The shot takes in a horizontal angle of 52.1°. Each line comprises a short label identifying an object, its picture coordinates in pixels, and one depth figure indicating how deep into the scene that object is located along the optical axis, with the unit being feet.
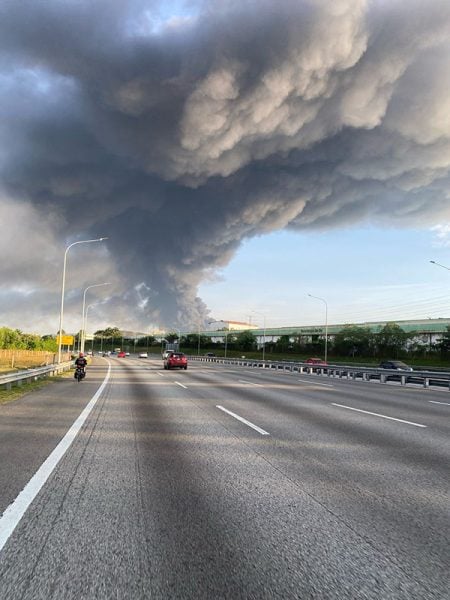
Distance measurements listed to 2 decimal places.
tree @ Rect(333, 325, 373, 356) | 304.50
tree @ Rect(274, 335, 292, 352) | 386.93
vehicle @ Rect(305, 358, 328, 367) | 187.41
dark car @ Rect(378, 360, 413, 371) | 153.38
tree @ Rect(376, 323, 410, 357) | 282.15
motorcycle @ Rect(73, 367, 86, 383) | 76.94
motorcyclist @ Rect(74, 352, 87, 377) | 77.10
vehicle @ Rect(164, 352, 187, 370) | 136.67
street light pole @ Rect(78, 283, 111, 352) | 192.72
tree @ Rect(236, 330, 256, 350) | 448.65
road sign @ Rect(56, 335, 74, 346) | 139.95
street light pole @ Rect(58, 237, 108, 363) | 109.94
